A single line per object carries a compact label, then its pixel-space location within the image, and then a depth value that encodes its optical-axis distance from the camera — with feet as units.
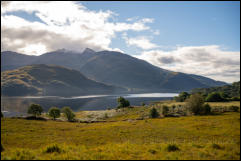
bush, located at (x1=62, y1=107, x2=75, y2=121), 306.31
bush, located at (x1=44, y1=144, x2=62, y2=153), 50.75
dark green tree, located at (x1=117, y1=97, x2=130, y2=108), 493.60
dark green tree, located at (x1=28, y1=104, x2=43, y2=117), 299.17
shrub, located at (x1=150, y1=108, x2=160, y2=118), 295.69
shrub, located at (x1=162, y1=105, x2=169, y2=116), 320.50
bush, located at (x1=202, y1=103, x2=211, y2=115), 290.76
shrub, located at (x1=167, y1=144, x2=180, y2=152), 52.93
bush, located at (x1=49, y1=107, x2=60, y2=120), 299.38
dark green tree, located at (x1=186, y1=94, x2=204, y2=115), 290.15
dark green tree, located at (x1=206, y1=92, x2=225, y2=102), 453.58
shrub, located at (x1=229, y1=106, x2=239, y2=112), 306.04
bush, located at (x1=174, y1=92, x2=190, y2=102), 522.15
